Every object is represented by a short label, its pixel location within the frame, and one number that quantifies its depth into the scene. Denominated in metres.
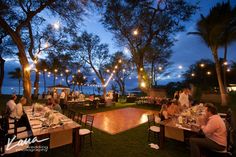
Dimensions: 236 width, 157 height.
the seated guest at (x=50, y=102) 7.43
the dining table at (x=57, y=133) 3.36
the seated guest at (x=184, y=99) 8.35
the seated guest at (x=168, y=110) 5.10
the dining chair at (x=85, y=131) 4.47
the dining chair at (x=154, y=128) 4.83
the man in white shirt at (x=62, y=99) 12.08
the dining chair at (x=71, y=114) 5.77
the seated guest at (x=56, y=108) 6.55
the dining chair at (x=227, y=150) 3.09
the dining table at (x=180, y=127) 3.91
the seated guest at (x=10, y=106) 5.52
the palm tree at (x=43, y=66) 25.81
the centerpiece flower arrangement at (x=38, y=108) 5.98
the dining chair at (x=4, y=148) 3.02
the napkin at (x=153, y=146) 4.59
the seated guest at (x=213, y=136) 3.10
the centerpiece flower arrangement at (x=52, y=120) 3.87
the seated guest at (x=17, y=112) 5.47
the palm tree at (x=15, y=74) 31.65
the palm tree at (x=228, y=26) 13.40
